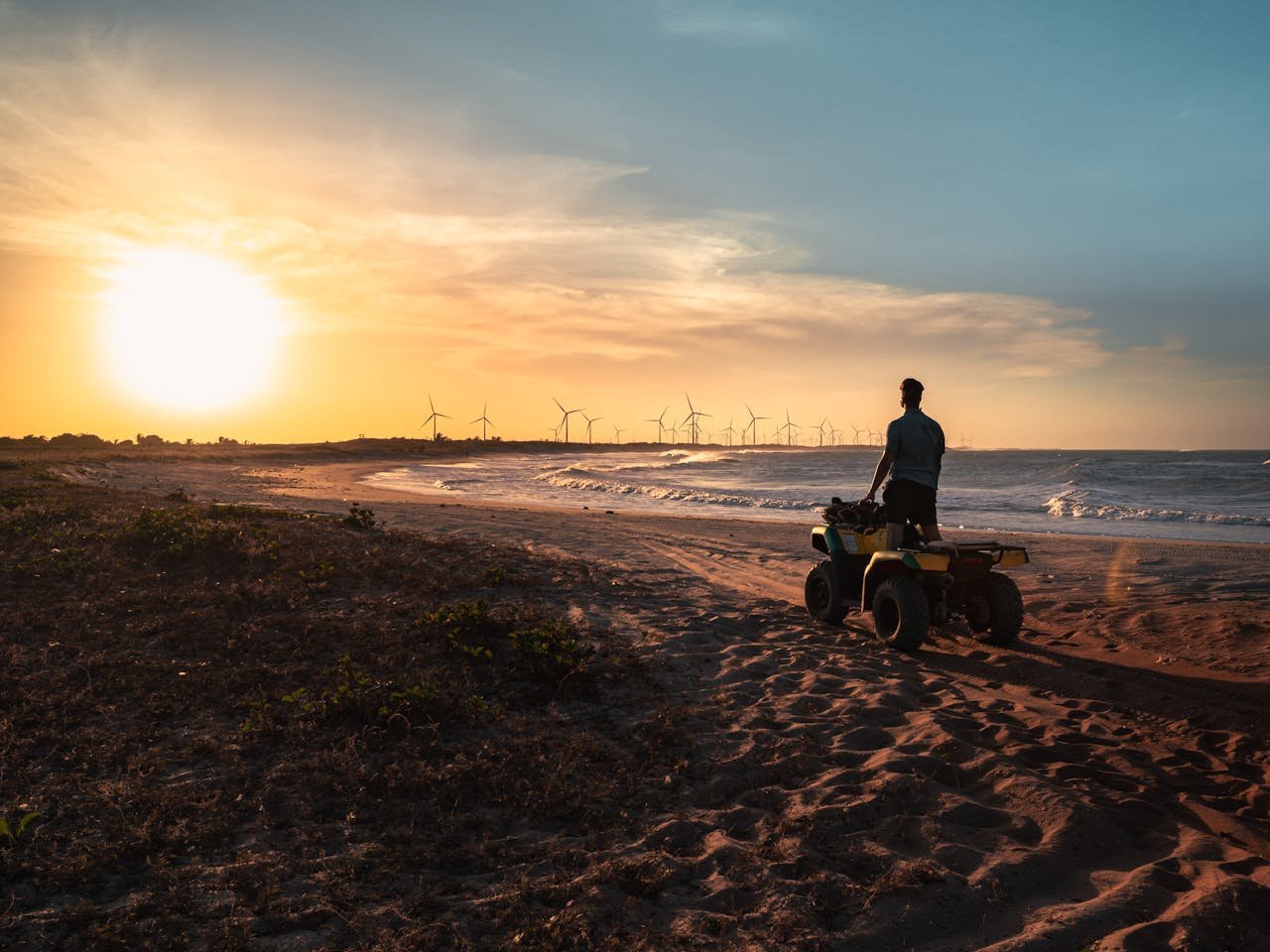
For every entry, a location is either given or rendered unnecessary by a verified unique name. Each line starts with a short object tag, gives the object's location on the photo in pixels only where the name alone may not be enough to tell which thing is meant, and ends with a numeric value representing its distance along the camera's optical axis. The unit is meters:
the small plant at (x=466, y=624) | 8.04
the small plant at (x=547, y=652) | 7.11
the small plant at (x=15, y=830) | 4.24
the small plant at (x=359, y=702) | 5.98
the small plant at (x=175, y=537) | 11.12
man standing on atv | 8.75
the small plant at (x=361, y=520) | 15.22
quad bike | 8.59
